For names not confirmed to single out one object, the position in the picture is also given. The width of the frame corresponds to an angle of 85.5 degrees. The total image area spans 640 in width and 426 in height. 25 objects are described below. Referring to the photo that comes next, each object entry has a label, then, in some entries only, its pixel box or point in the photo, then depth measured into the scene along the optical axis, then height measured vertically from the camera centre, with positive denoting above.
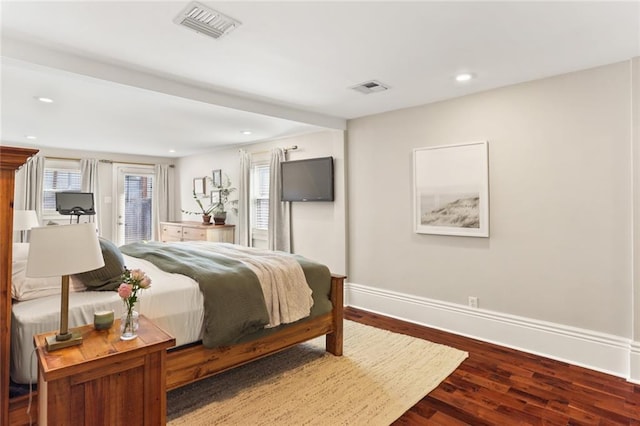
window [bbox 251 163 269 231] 5.80 +0.33
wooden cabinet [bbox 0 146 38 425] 1.58 -0.18
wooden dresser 5.99 -0.28
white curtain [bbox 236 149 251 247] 5.91 +0.35
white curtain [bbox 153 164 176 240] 7.60 +0.49
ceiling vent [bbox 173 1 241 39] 1.93 +1.15
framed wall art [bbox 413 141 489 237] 3.37 +0.28
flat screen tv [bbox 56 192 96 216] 5.78 +0.23
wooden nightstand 1.41 -0.72
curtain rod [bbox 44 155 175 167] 6.26 +1.10
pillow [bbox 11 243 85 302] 1.97 -0.41
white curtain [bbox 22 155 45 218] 5.95 +0.55
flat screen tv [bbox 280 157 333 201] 4.63 +0.52
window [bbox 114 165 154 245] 7.15 +0.26
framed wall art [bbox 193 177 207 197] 6.99 +0.61
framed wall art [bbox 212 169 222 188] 6.60 +0.74
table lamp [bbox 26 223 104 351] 1.46 -0.17
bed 1.79 -0.65
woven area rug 2.13 -1.21
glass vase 1.69 -0.55
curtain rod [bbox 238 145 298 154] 5.16 +1.03
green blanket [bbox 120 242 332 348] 2.23 -0.53
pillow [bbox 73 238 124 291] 2.16 -0.37
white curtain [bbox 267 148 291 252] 5.22 +0.05
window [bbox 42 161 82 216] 6.31 +0.66
